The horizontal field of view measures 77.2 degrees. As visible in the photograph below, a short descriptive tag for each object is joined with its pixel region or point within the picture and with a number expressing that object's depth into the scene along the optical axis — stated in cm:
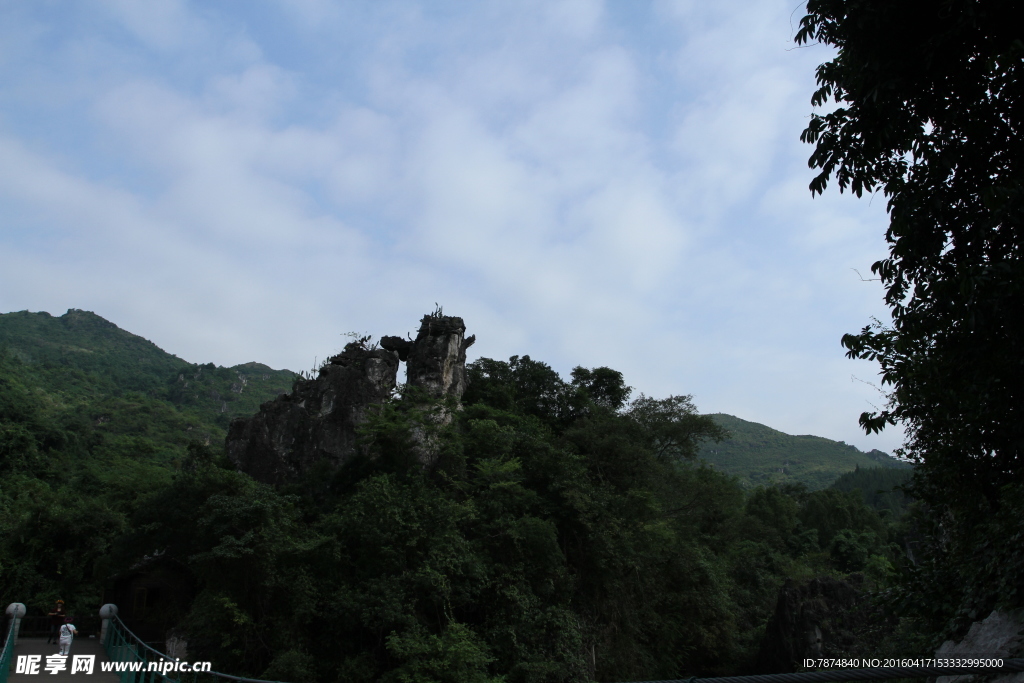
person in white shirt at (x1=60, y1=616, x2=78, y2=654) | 1262
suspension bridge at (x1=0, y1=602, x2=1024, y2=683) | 1041
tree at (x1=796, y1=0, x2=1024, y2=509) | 603
